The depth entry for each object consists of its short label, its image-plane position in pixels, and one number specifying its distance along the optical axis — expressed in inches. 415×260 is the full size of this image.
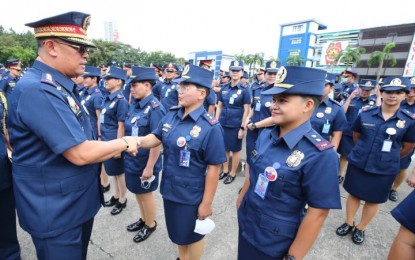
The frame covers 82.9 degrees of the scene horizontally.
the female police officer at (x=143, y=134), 124.8
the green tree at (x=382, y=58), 1513.8
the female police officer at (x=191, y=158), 89.7
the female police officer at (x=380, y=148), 123.1
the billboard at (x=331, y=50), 2016.5
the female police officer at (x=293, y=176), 60.7
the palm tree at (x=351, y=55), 1674.5
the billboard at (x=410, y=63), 1529.3
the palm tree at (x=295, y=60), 2154.3
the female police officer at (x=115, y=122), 149.9
